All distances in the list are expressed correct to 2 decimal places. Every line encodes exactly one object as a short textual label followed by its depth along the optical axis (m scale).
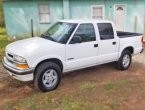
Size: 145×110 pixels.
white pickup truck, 3.26
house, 8.40
